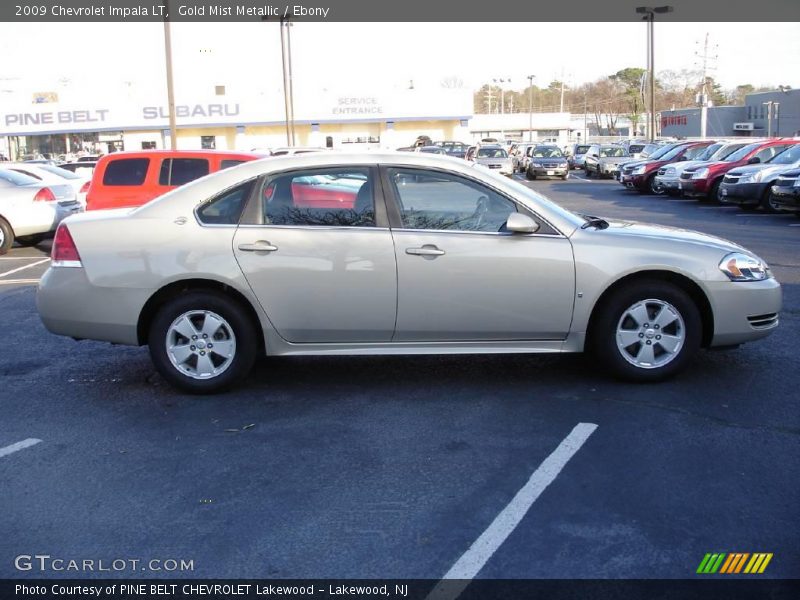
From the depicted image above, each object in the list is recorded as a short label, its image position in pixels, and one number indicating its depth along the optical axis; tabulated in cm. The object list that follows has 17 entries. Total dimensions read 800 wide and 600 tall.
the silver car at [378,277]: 579
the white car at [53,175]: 1688
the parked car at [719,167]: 2188
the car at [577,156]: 4714
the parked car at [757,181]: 1878
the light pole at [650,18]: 4903
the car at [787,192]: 1656
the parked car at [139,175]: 1391
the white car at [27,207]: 1449
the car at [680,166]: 2425
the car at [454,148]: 4484
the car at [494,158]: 3653
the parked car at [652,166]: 2739
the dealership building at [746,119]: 5453
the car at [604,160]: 3840
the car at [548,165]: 3909
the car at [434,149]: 4285
